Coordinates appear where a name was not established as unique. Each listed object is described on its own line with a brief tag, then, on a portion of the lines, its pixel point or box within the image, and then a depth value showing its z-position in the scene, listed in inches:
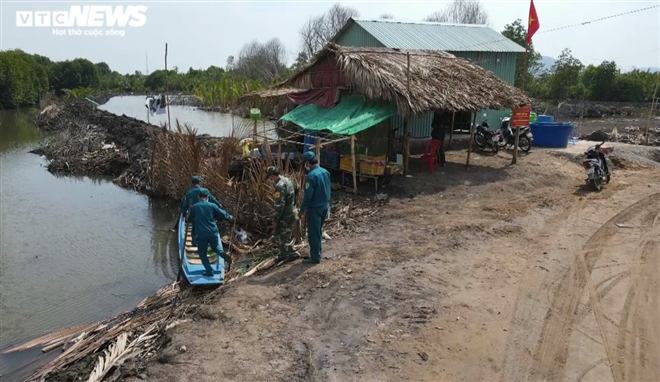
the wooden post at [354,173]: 456.4
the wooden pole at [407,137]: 474.7
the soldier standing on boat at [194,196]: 354.4
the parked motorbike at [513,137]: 638.5
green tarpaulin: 482.6
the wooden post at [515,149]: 572.7
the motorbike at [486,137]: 626.5
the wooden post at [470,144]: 544.2
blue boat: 316.2
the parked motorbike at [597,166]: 465.4
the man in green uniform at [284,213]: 311.7
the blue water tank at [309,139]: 572.0
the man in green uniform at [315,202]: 300.4
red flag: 593.3
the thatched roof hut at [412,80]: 488.4
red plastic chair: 523.2
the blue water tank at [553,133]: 690.8
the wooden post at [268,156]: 444.1
